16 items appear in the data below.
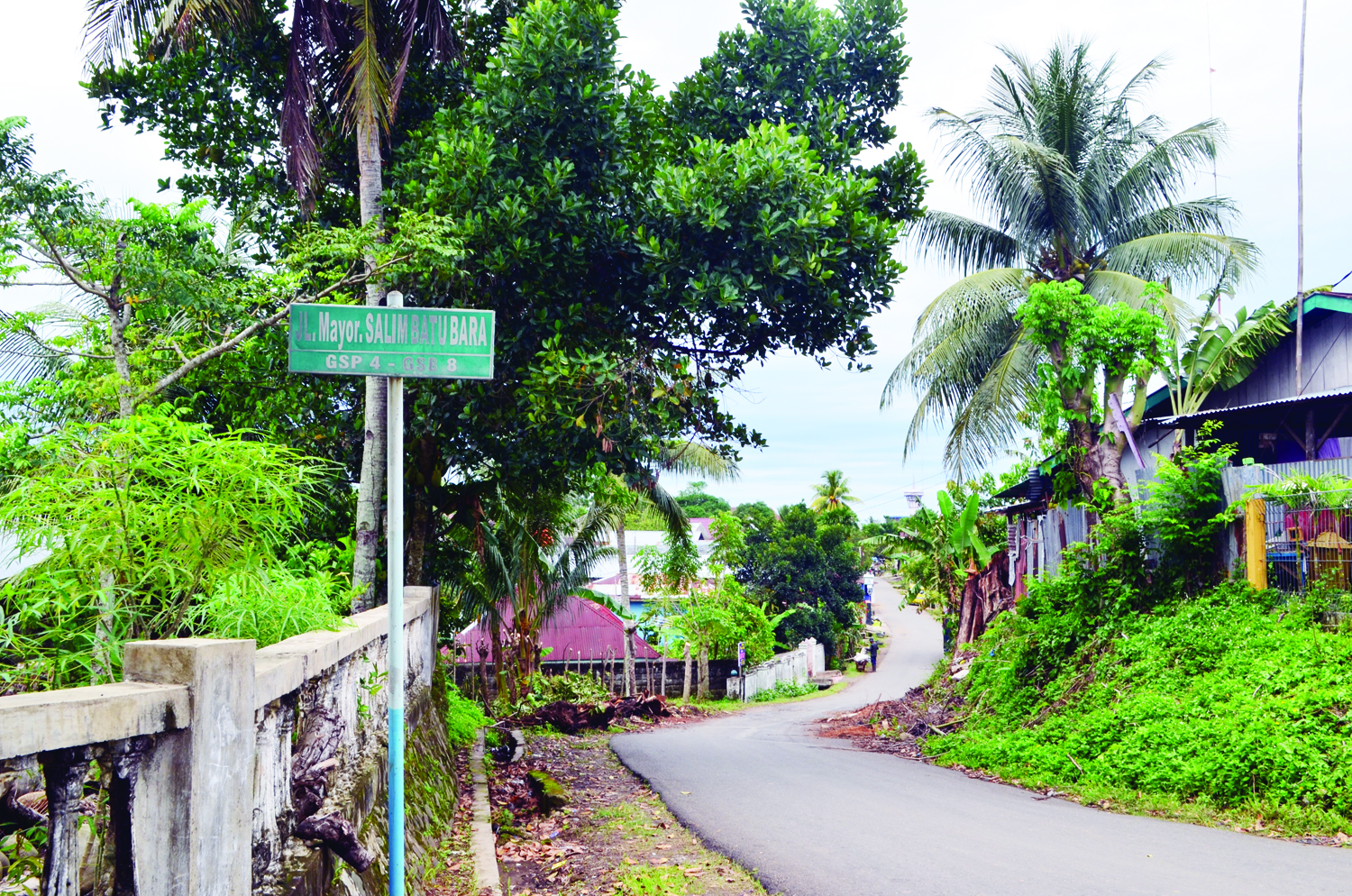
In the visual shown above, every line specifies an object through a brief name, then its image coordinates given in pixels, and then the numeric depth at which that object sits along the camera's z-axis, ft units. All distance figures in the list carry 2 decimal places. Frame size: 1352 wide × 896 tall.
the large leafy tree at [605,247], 29.43
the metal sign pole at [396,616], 12.34
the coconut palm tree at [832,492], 194.49
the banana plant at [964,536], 67.56
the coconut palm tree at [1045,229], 59.67
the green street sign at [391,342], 13.20
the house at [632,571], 157.95
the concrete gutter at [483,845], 19.35
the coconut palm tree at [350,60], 29.96
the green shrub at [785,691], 104.71
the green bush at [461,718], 39.99
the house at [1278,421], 46.60
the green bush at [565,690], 74.59
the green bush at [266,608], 13.60
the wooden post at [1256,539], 34.17
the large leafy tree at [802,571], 134.10
